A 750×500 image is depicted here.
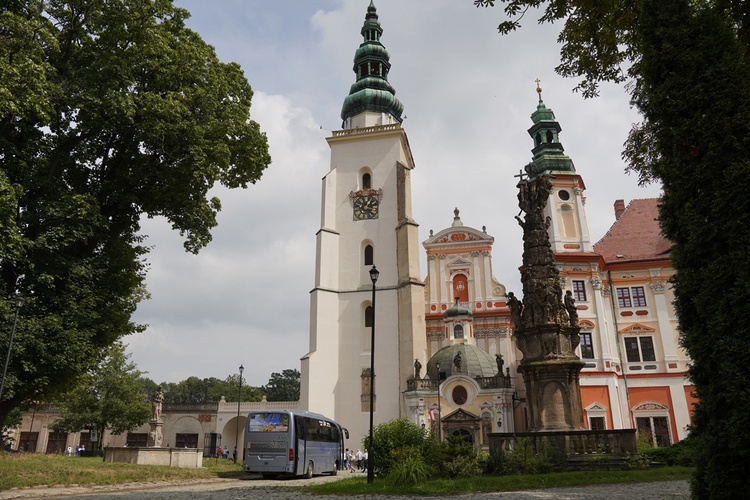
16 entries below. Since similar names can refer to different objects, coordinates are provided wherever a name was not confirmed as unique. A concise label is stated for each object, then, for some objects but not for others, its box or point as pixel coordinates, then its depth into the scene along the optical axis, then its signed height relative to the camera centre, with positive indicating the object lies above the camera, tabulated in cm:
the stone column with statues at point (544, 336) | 1567 +265
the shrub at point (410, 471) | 1280 -84
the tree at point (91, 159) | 1241 +655
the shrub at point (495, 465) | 1388 -77
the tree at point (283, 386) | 10012 +832
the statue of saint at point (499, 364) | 3753 +428
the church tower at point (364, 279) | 3272 +897
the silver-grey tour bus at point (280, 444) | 2011 -33
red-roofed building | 3394 +663
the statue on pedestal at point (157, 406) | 3528 +176
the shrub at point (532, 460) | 1370 -65
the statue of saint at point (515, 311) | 1709 +351
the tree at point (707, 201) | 588 +251
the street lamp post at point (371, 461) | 1384 -65
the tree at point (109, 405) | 3994 +212
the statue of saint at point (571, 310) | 1684 +344
